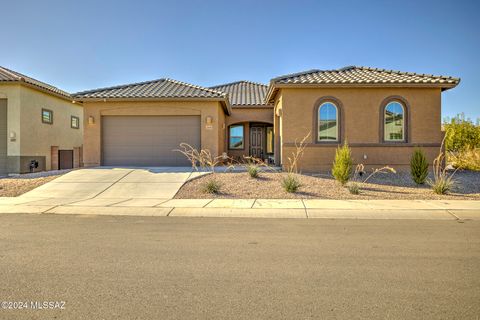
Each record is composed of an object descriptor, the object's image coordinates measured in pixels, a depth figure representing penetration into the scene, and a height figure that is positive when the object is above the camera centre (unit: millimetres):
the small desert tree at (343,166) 12203 -248
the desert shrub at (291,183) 11406 -826
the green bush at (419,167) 12578 -287
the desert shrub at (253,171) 13422 -481
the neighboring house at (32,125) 16984 +1920
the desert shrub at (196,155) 16716 +214
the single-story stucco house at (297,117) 15023 +2088
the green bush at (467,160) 16656 -18
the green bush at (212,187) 11492 -991
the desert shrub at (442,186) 11086 -912
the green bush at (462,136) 20219 +1493
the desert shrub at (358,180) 11188 -832
